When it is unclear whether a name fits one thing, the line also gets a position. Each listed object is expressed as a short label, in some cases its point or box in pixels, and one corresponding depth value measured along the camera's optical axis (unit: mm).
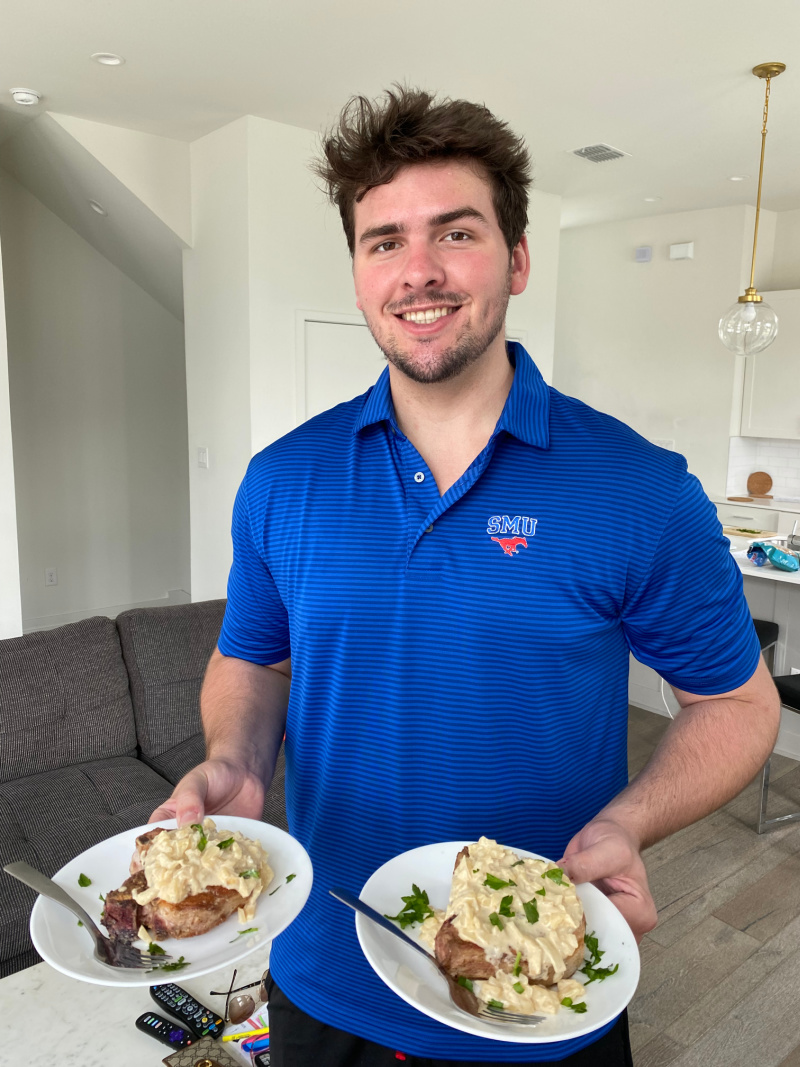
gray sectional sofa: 2527
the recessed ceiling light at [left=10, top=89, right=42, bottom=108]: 3908
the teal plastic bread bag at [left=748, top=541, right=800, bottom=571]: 3701
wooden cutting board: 6199
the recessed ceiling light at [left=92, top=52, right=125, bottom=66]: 3441
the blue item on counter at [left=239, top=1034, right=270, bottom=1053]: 1520
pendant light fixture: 4188
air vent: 4727
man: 1046
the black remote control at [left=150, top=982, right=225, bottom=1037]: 1531
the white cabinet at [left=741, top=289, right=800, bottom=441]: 5836
